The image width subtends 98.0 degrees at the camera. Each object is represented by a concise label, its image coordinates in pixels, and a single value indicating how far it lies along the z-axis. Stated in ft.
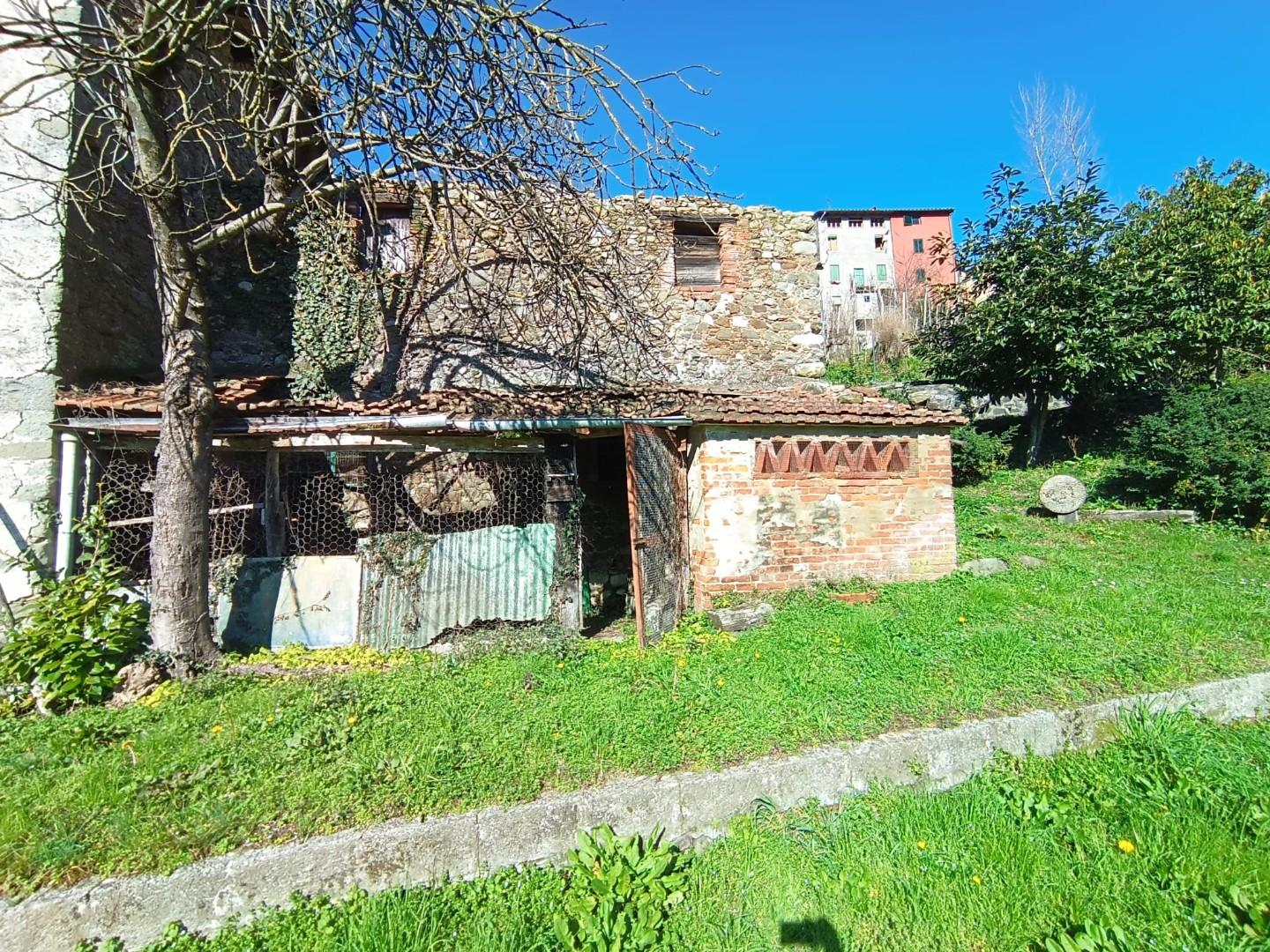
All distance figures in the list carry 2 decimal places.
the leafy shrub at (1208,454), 27.43
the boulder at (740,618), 18.90
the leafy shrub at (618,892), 7.95
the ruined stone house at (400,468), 16.52
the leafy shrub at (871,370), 49.93
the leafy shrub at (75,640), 13.10
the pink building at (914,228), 114.42
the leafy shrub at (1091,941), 7.59
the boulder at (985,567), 22.79
